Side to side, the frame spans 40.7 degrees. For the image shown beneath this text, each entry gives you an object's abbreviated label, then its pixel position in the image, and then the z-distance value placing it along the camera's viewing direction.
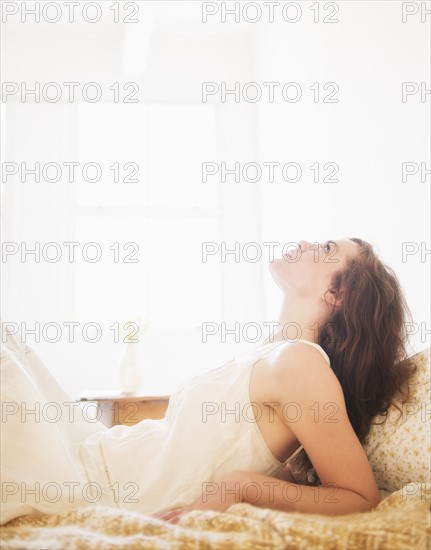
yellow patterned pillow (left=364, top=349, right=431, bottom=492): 1.14
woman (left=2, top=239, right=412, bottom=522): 1.10
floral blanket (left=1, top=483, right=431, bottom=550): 0.76
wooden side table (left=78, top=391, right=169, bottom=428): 2.94
